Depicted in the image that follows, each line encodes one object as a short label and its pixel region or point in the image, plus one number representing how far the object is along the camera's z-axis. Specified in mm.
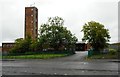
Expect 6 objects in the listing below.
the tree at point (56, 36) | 22485
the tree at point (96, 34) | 18140
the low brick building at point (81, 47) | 34225
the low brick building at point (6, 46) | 37140
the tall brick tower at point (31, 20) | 35224
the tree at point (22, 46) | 25169
